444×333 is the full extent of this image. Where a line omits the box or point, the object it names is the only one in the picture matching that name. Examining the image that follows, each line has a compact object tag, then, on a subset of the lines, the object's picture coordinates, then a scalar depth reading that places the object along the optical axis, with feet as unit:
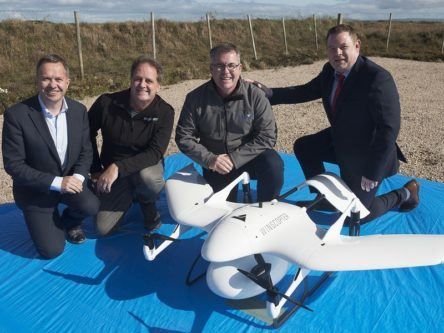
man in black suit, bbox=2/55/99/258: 10.35
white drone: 7.59
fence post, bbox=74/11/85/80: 41.40
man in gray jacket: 11.47
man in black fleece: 11.46
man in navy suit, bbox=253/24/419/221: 10.33
